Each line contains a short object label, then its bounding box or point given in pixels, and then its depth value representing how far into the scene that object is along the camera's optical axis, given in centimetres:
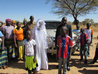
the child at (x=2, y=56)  360
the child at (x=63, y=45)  271
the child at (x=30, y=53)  267
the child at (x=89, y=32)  467
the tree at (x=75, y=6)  1247
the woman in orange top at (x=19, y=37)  405
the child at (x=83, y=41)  417
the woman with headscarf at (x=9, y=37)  386
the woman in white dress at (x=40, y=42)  336
